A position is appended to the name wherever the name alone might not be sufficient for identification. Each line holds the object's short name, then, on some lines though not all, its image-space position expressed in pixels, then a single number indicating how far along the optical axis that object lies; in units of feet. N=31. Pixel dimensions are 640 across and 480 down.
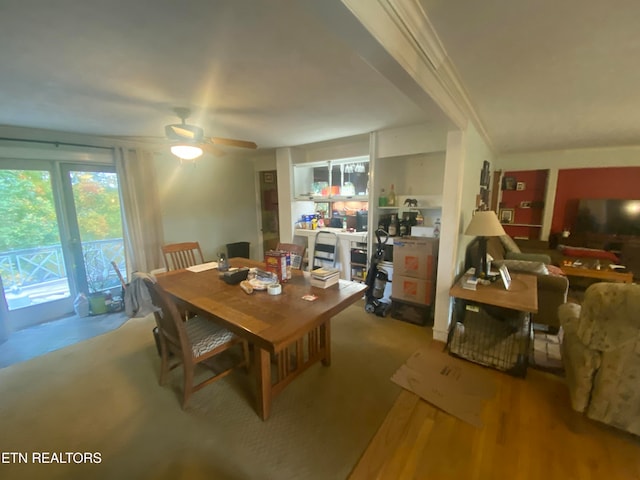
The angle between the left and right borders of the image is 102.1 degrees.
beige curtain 11.27
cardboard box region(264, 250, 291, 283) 7.26
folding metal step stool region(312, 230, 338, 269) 13.01
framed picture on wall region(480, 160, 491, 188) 11.39
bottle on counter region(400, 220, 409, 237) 11.12
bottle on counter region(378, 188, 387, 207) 11.59
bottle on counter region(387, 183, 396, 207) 11.57
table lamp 7.64
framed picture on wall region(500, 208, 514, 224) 16.61
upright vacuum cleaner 10.64
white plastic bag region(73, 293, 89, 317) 10.59
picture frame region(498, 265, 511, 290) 7.63
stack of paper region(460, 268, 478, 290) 7.78
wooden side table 6.97
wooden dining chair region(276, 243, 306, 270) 9.50
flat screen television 13.35
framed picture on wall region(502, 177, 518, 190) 16.15
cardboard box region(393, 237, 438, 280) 9.48
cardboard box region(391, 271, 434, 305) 9.57
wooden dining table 4.85
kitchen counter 12.25
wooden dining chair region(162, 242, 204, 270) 9.88
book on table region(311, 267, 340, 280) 6.82
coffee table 11.19
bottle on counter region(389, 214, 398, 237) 11.16
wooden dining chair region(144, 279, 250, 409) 5.48
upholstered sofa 8.79
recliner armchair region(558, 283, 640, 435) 4.69
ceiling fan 7.34
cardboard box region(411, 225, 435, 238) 10.27
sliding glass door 9.61
